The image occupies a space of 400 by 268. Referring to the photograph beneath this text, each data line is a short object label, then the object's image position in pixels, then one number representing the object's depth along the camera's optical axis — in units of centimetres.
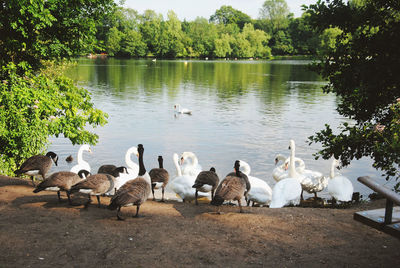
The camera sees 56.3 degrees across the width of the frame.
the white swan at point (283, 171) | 1423
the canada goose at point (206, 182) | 1018
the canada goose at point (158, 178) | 1154
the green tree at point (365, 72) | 752
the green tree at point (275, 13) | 18932
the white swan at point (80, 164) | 1277
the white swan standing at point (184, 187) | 1170
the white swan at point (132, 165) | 1290
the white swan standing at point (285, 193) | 1121
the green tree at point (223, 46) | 14962
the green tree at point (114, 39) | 14454
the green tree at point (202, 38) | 15500
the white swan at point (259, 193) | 1186
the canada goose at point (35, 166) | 1066
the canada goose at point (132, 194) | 801
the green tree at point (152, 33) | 15088
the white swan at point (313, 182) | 1344
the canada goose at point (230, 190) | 866
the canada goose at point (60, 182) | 895
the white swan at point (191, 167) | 1455
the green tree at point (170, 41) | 14962
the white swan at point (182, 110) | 3262
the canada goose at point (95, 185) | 882
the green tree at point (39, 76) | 1224
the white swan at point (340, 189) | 1210
